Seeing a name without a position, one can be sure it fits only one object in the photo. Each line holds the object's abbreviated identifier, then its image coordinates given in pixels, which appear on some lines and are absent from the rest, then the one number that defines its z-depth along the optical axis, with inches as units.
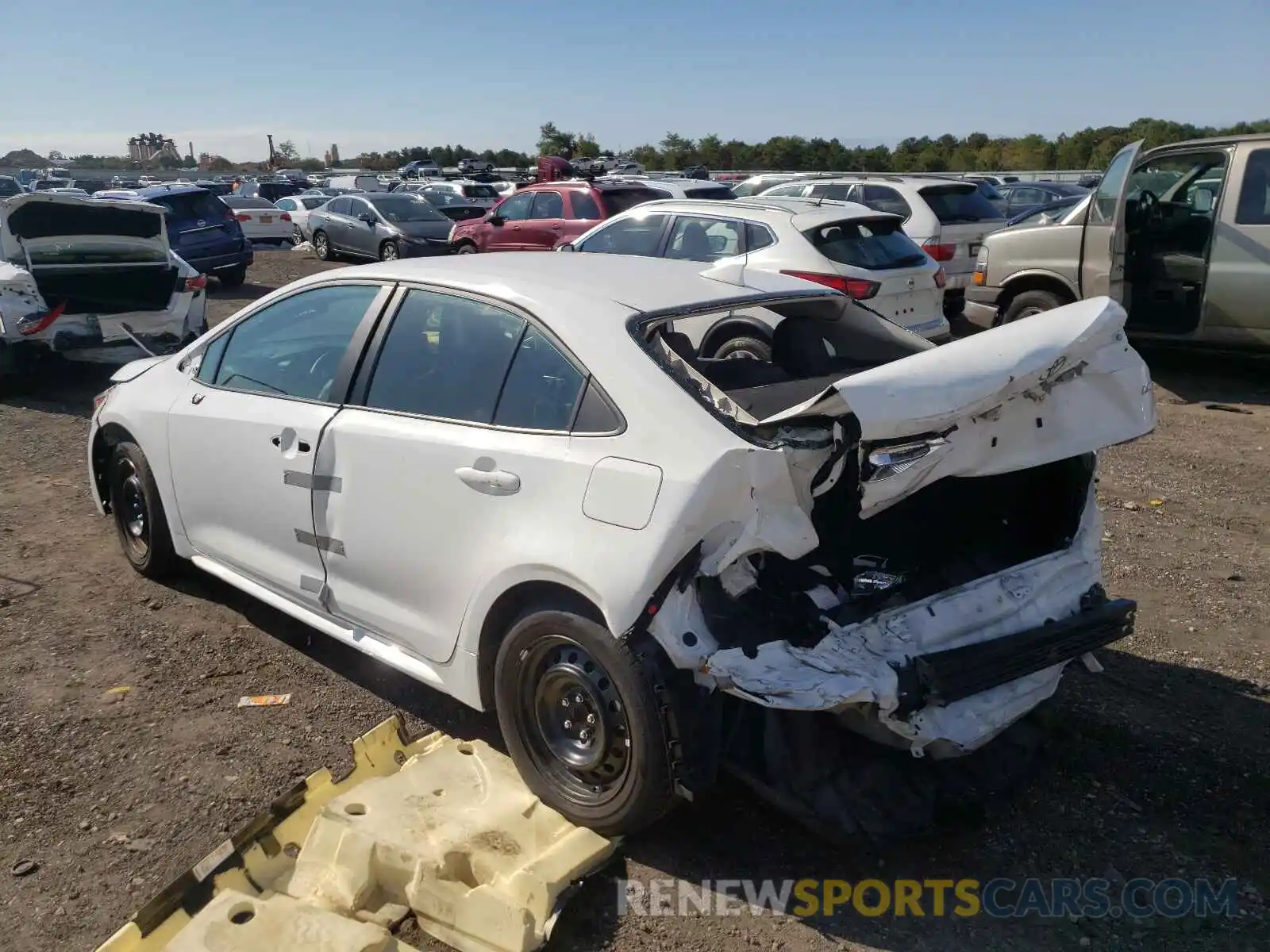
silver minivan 330.6
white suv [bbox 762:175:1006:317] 456.4
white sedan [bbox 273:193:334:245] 918.4
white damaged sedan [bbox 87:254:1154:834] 109.3
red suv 558.9
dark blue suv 611.8
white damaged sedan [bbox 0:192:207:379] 358.6
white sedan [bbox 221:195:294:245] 959.6
